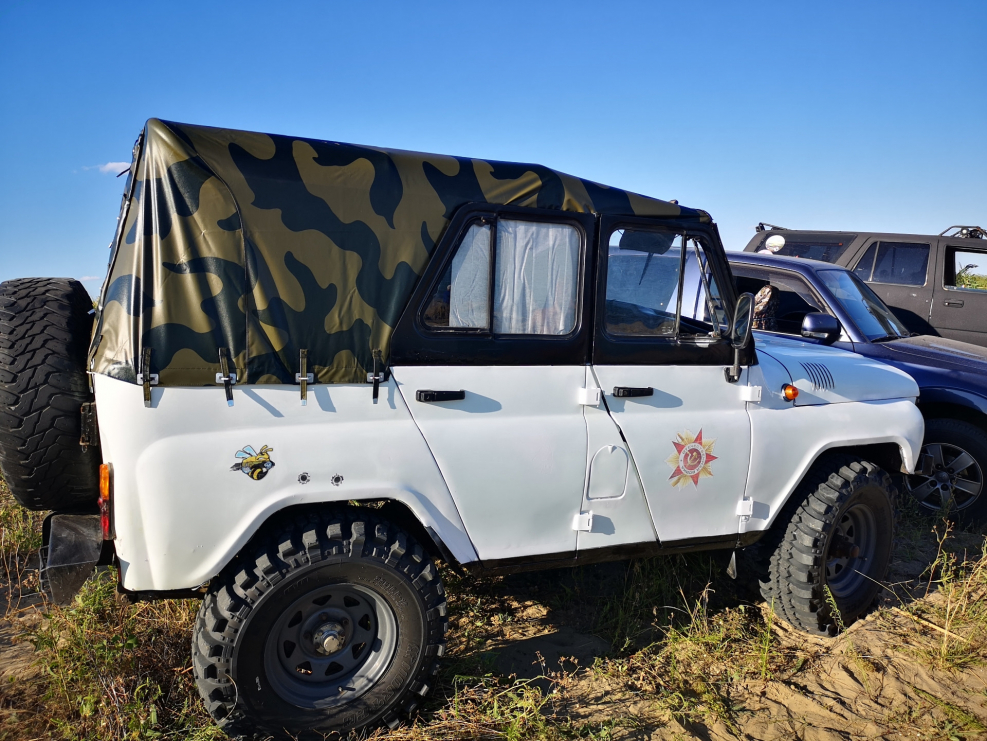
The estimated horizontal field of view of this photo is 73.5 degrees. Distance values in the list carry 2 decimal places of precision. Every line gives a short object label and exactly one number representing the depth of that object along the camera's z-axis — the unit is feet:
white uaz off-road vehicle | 7.74
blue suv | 16.94
